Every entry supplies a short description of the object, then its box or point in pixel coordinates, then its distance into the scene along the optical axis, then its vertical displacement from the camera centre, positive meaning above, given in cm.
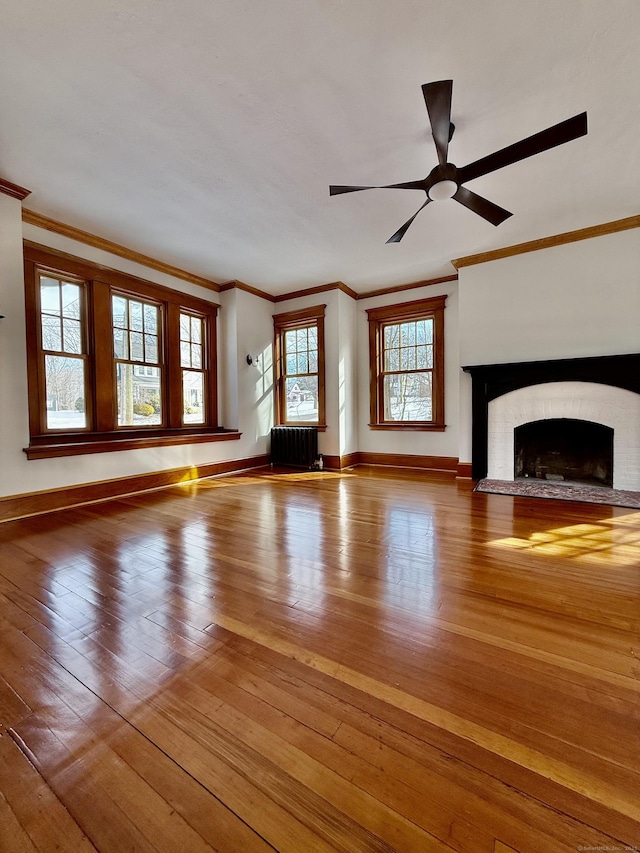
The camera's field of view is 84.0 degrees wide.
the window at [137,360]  439 +75
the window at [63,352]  376 +73
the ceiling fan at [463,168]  190 +165
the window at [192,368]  520 +74
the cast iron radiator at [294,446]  574 -50
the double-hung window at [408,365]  536 +79
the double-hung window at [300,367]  582 +84
